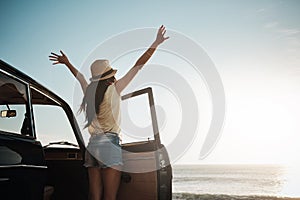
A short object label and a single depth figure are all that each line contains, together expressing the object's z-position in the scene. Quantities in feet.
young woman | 11.05
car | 8.43
